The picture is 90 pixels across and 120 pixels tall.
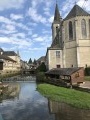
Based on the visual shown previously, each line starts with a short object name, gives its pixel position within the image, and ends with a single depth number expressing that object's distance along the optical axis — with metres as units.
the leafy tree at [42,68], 28.37
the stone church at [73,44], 23.00
